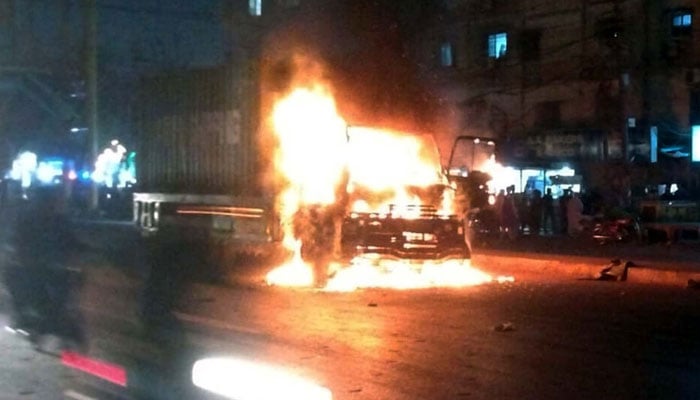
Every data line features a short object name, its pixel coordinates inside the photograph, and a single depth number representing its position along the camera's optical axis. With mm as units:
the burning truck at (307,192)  19484
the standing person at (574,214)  32250
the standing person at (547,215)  35844
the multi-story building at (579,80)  40281
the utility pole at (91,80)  39375
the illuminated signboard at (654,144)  40125
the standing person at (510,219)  31312
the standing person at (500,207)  31469
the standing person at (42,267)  12250
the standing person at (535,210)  35125
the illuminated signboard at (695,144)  39125
